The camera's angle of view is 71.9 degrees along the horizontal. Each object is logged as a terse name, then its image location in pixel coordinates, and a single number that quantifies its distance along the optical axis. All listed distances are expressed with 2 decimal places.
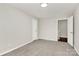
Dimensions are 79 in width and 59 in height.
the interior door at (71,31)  3.21
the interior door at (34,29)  4.57
